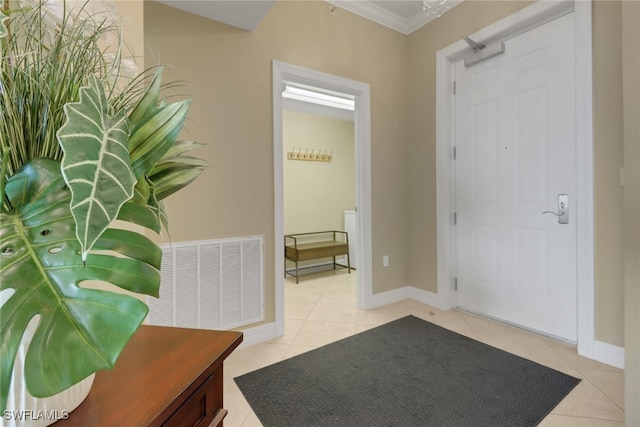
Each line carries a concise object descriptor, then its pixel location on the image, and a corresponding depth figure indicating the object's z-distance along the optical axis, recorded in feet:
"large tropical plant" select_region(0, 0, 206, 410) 1.04
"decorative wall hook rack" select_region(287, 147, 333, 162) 14.73
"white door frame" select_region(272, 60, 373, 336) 7.45
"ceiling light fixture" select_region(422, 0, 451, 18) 6.41
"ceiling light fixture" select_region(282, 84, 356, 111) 12.79
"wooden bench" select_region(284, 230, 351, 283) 12.71
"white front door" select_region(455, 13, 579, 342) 6.77
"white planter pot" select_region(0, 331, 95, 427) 1.25
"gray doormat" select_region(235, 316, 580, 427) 4.61
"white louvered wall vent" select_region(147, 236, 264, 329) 6.20
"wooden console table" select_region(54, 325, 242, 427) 1.46
